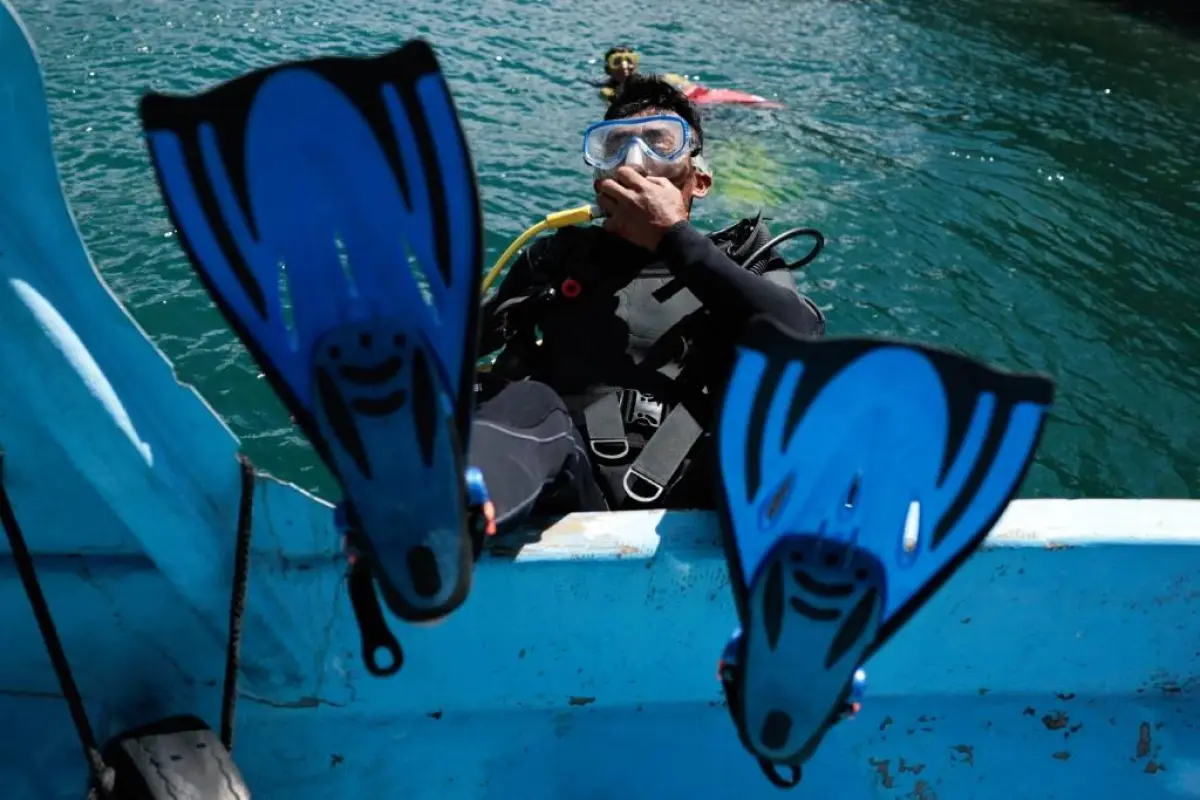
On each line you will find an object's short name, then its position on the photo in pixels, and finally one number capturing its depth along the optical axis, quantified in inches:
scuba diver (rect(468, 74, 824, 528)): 72.9
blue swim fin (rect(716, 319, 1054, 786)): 50.3
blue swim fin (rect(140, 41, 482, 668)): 48.3
